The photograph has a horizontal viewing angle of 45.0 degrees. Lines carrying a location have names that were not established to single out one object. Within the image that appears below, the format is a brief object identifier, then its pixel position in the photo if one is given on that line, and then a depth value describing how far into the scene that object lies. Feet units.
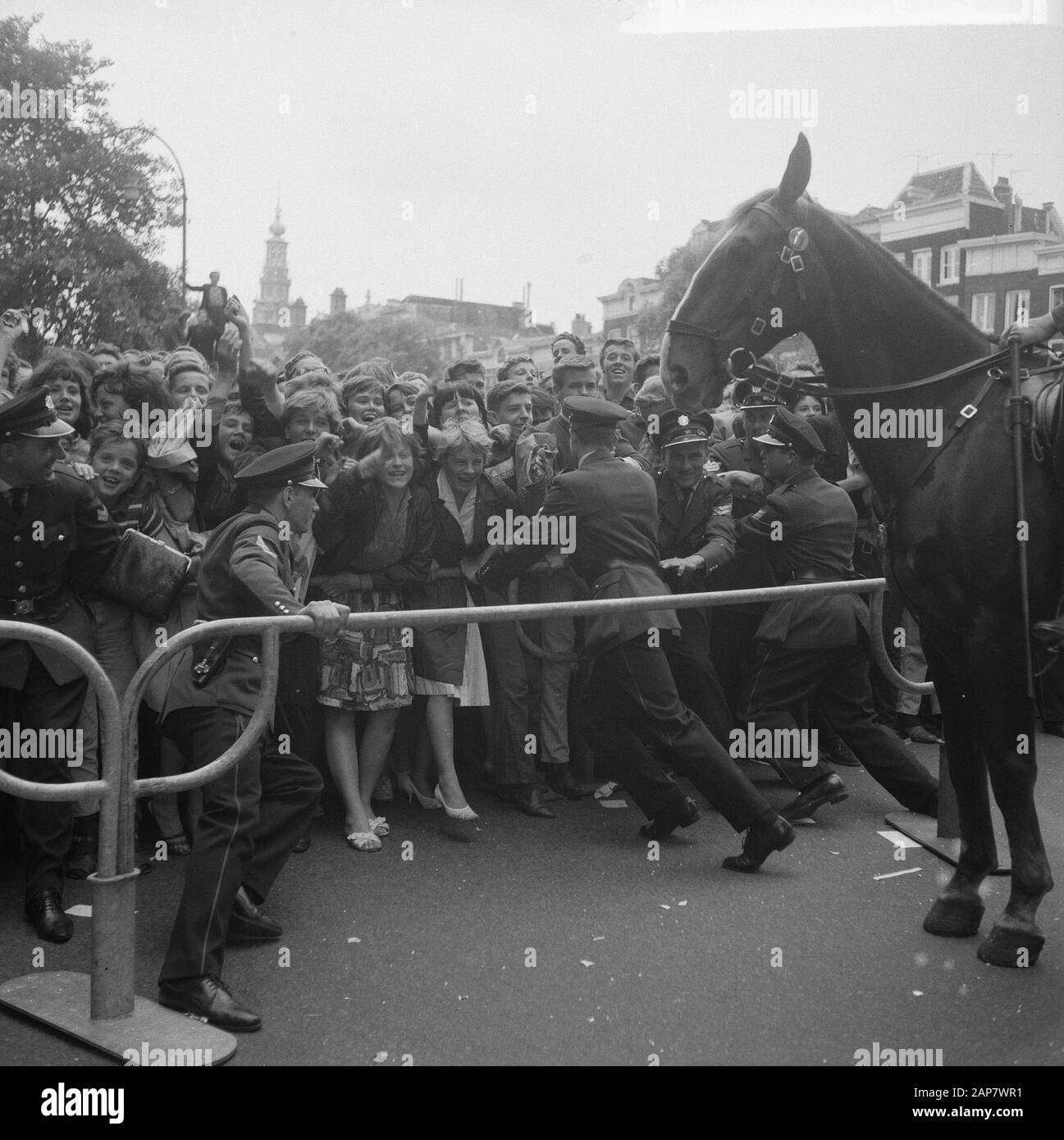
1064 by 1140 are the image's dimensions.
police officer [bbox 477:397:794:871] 19.04
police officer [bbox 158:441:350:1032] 13.85
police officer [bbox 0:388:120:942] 16.37
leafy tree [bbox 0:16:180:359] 63.41
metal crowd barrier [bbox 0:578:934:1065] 12.86
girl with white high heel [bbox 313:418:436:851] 20.30
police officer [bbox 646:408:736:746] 23.09
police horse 15.01
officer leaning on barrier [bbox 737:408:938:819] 21.24
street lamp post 64.03
